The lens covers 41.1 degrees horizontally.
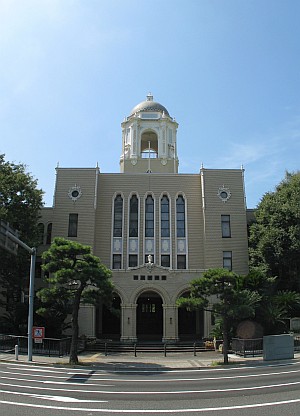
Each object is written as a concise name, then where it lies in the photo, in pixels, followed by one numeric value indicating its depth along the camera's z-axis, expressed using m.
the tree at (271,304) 28.47
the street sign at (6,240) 17.46
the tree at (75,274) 22.31
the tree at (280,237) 32.84
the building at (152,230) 34.19
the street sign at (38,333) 23.33
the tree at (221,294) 23.25
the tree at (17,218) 31.88
